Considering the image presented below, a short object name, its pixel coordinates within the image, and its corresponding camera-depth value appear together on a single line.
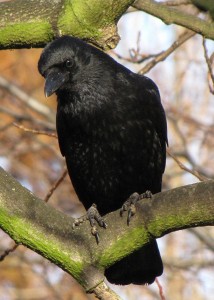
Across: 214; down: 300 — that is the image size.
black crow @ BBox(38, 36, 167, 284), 10.31
